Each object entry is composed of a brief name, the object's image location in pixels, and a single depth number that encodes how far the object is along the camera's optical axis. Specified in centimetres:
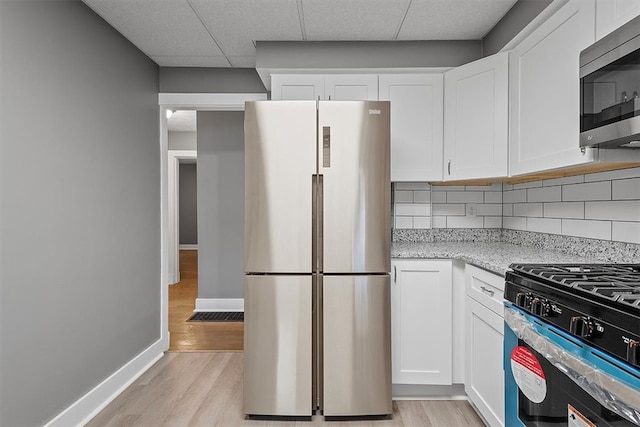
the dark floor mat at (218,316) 414
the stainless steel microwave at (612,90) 128
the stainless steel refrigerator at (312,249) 218
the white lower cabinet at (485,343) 186
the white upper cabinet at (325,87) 273
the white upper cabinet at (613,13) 138
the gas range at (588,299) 98
